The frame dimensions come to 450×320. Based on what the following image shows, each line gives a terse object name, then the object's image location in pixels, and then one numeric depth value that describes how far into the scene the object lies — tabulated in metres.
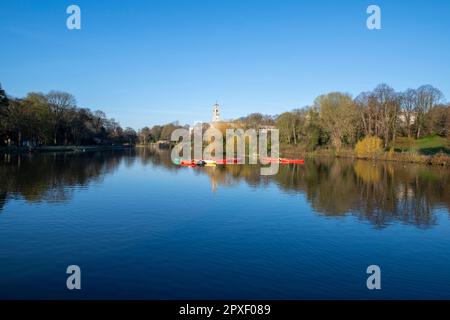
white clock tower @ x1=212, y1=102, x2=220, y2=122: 126.41
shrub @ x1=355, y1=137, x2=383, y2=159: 59.75
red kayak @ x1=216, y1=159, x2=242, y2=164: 53.64
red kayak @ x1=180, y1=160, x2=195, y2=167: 47.84
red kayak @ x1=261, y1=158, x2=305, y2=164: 55.12
